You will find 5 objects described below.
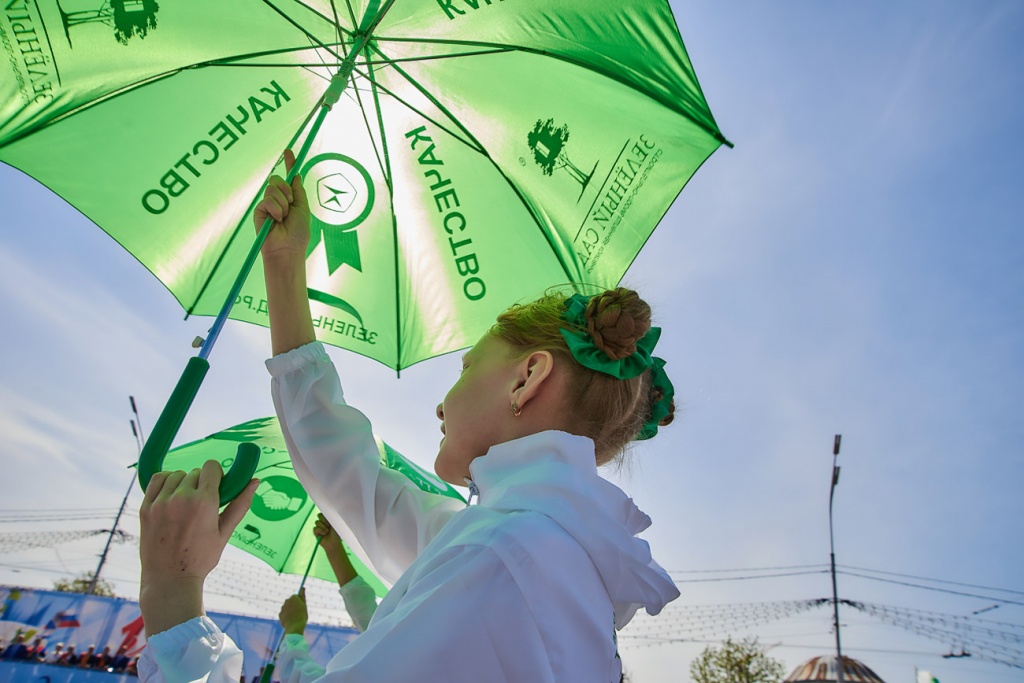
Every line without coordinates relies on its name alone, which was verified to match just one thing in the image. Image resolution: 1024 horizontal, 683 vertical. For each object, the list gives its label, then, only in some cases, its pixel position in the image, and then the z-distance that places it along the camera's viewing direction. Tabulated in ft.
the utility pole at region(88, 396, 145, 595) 61.67
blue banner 34.45
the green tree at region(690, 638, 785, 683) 86.58
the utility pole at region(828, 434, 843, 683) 39.68
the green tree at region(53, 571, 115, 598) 125.16
